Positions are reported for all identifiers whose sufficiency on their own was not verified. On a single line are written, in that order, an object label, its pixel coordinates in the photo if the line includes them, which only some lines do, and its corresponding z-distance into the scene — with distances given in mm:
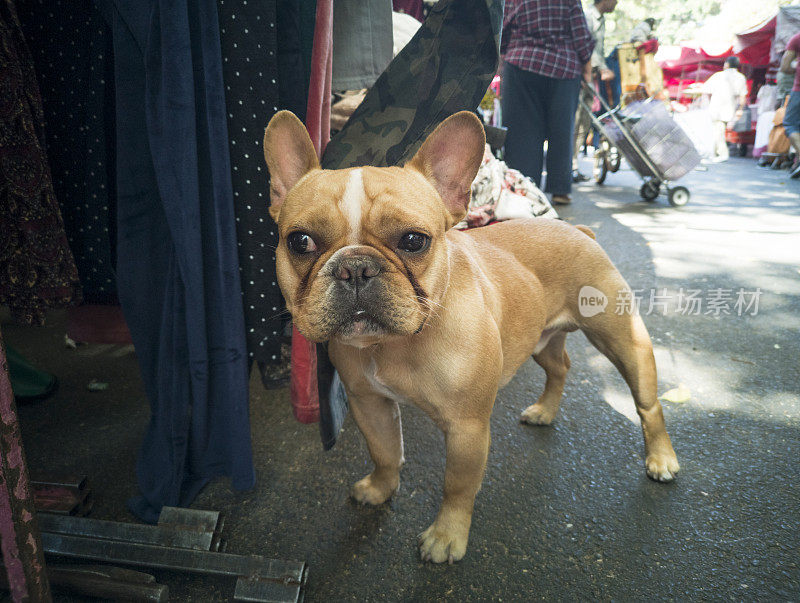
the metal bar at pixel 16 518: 437
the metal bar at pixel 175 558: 578
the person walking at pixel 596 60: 2528
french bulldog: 516
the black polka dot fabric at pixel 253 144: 619
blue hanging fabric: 574
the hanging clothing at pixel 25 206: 620
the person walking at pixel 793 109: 3198
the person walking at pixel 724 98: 4783
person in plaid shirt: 1824
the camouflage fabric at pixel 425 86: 600
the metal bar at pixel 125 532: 604
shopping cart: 2367
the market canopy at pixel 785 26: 4636
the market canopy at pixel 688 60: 6533
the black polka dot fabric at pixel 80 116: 651
